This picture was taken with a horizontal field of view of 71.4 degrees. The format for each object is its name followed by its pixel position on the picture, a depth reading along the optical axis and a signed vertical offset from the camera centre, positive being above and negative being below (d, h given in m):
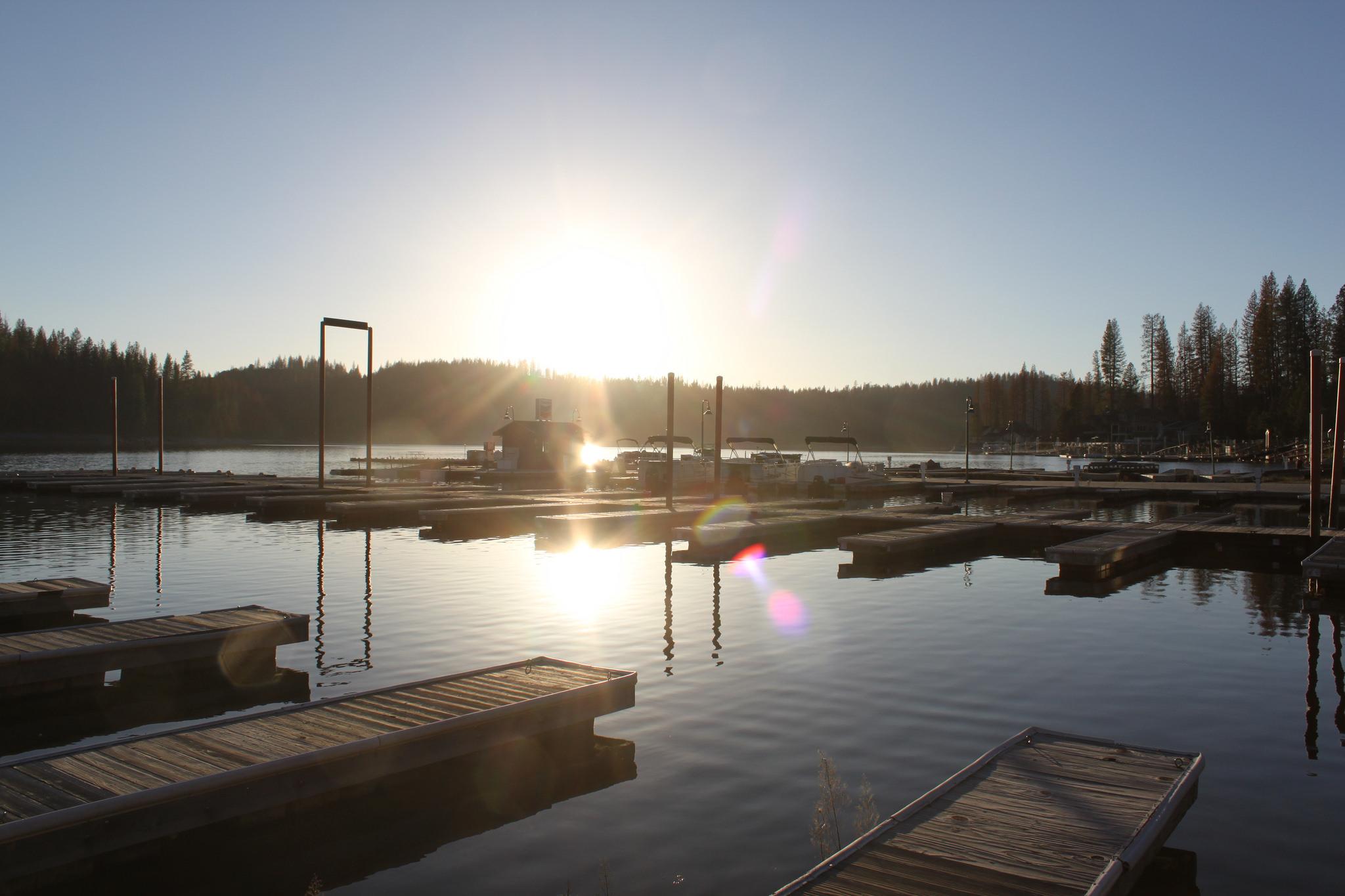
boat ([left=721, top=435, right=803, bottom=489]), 45.47 -1.20
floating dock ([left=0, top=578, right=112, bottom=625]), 13.54 -2.27
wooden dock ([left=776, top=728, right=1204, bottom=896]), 4.86 -2.23
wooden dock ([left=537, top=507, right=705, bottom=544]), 26.55 -2.34
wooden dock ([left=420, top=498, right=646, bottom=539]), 29.03 -2.34
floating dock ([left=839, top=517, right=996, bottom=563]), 21.86 -2.28
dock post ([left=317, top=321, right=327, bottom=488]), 35.94 +2.72
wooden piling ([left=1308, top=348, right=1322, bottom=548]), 20.58 +0.17
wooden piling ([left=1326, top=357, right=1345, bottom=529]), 22.27 +0.01
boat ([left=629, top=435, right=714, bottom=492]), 42.75 -1.16
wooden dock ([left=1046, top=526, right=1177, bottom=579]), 19.55 -2.26
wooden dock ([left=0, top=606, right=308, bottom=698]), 9.68 -2.23
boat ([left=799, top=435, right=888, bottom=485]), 44.41 -1.14
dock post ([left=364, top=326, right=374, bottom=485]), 36.66 +0.79
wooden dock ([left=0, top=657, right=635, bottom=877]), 5.46 -2.17
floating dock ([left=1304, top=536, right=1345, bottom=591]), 17.08 -2.15
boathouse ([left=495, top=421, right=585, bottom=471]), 52.34 -0.07
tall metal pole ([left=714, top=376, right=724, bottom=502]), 30.63 +1.29
